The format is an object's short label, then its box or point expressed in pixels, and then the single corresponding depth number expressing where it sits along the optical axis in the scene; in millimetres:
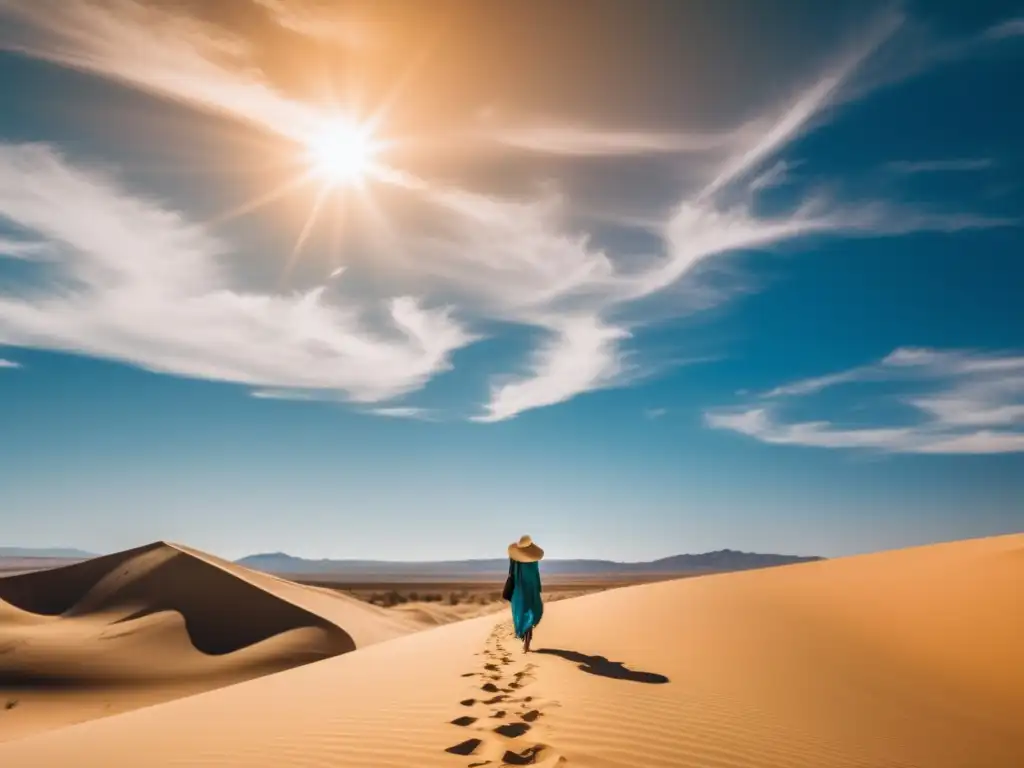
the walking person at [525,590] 10070
